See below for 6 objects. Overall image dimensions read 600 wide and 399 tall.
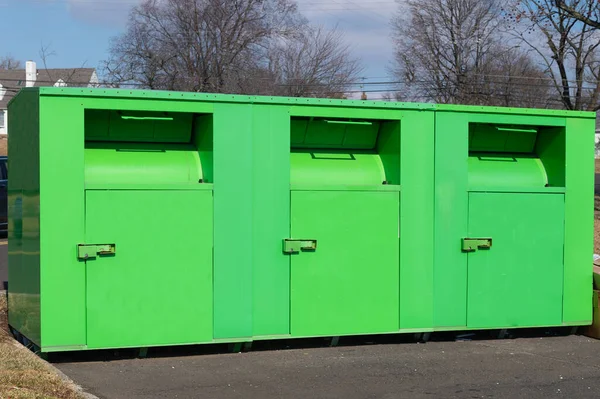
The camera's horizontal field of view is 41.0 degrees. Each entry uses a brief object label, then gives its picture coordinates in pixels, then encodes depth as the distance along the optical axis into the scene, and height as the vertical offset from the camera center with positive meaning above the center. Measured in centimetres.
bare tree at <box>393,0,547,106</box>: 3391 +553
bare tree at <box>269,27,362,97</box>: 3569 +496
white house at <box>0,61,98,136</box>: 3942 +577
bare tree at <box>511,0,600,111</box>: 2262 +386
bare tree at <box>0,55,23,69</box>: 6564 +943
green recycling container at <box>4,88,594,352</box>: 621 -32
